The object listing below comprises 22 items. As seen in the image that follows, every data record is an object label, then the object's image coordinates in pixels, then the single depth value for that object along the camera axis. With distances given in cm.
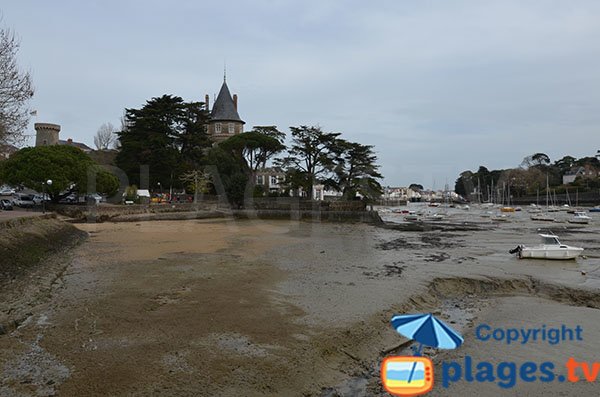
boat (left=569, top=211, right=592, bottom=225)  4474
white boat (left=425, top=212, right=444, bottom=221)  5416
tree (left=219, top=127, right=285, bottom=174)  4950
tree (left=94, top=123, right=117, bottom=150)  7325
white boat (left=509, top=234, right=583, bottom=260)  1820
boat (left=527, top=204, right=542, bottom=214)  7399
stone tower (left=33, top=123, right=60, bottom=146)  6203
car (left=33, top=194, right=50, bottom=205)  3591
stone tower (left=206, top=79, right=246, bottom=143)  6334
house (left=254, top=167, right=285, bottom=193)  6239
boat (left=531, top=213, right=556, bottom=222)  4935
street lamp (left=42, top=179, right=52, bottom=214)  2933
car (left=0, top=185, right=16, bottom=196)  5096
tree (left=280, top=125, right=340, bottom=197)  4600
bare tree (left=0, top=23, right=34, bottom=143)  1416
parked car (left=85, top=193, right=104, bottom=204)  3509
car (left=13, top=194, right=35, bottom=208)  3425
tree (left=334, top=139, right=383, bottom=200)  4619
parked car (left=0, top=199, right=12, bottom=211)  3124
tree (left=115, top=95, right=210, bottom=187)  4681
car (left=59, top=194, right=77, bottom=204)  3778
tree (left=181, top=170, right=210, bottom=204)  4625
